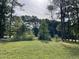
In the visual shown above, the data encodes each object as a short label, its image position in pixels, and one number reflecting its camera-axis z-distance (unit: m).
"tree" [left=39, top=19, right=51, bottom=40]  13.65
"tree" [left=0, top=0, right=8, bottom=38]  14.47
